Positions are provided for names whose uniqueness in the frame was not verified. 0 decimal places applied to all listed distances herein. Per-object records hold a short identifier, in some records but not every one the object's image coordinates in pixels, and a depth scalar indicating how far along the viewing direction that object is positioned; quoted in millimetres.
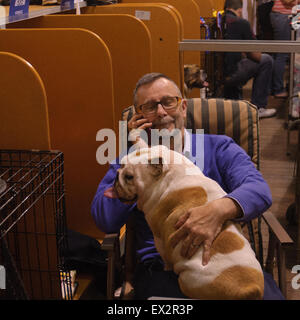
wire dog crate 1724
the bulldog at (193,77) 3760
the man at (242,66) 4957
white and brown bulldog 1378
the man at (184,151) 1614
